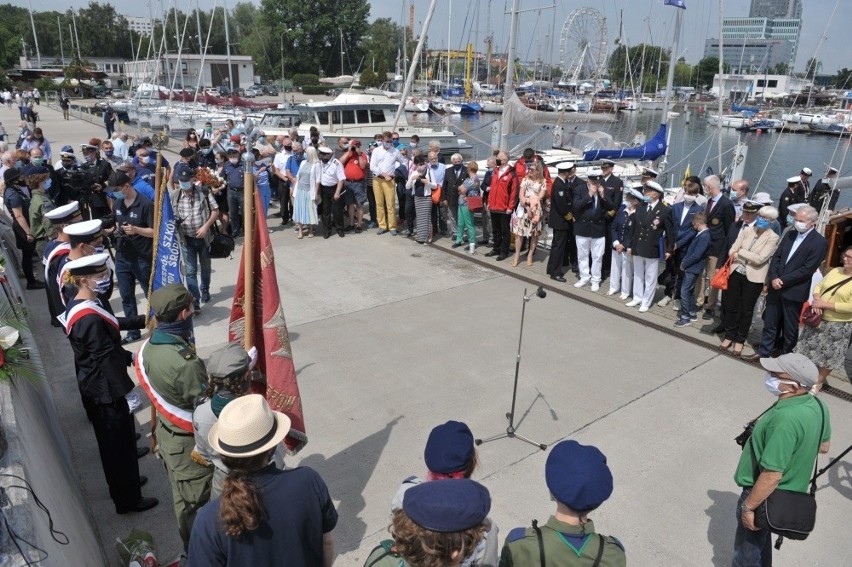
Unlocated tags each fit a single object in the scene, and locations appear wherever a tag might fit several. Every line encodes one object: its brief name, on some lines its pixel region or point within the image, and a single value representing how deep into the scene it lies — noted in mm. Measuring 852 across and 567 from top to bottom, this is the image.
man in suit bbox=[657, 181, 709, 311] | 7715
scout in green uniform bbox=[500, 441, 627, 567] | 2242
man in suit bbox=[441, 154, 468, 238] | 10562
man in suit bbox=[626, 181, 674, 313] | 7789
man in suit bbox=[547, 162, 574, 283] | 9039
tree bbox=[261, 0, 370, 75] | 88062
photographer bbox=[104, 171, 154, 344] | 6863
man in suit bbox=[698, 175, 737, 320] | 7605
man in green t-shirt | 3102
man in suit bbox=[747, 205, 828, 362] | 6156
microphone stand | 5167
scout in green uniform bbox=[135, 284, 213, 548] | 3496
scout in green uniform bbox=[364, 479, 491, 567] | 1898
